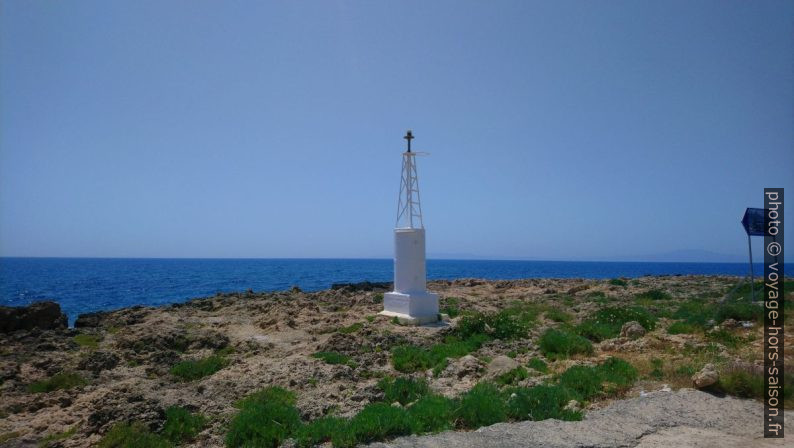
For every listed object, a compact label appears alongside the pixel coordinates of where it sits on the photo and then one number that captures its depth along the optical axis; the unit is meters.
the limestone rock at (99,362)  11.85
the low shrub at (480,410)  7.26
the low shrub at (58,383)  10.55
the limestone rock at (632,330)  13.34
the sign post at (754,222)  14.79
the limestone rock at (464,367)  10.30
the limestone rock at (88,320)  18.89
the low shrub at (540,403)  7.33
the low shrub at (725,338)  11.82
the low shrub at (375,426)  6.51
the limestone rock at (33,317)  17.33
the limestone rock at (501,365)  10.14
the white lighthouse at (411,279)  16.23
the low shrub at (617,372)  9.10
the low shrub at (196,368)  11.15
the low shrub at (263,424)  6.91
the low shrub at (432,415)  7.01
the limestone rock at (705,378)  8.16
